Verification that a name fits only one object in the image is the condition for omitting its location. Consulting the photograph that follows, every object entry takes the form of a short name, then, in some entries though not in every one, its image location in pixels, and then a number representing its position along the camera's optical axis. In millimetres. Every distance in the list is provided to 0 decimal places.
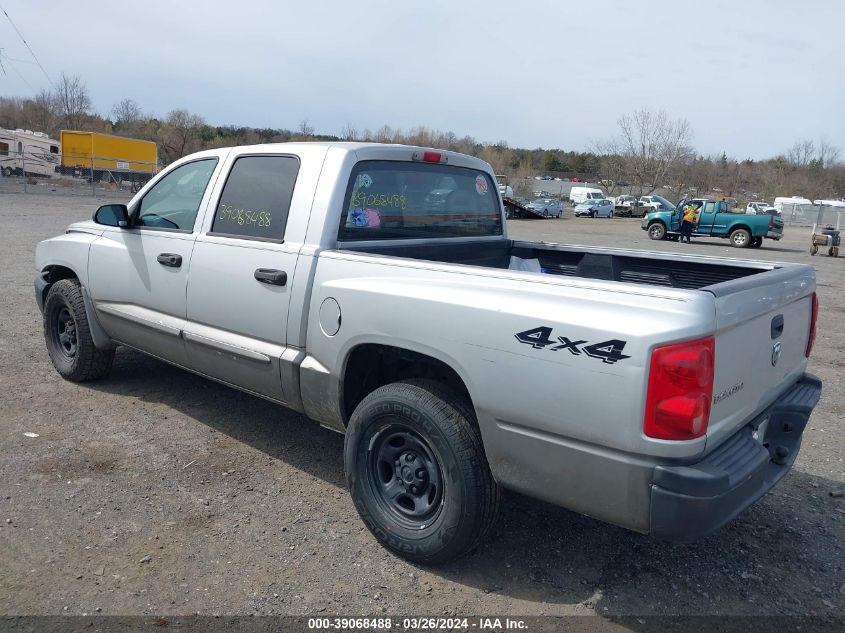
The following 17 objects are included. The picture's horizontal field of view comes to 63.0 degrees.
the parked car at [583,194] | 59562
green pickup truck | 26547
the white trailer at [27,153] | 44750
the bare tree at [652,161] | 69062
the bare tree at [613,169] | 72125
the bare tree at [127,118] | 71019
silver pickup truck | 2512
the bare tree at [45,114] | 66938
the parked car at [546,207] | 44750
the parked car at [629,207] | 53375
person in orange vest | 26703
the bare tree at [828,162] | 81812
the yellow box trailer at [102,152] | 39959
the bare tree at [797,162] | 83312
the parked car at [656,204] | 38328
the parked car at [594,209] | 48875
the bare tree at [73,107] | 65875
